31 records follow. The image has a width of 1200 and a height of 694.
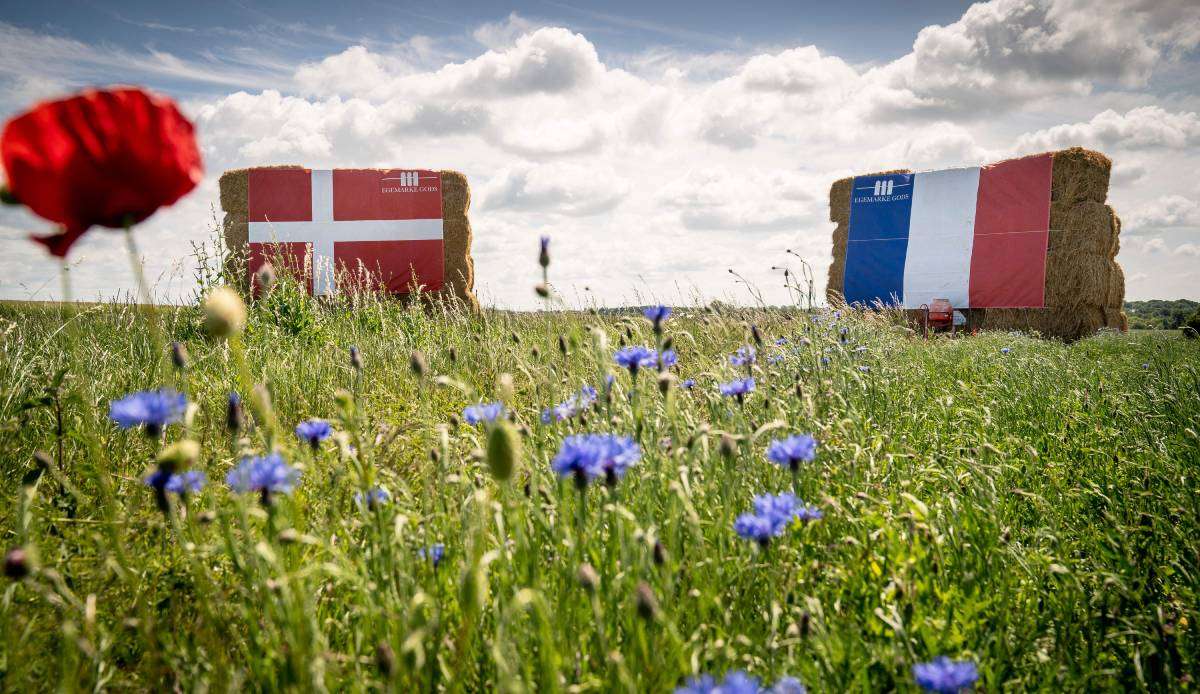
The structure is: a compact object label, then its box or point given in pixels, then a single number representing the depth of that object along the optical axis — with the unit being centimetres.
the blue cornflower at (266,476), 102
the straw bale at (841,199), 1273
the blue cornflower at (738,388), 169
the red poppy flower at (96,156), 80
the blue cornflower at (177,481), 94
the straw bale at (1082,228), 1055
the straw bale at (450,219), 1134
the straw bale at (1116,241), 1076
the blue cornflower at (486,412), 130
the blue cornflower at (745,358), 203
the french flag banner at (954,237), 1107
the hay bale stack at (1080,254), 1058
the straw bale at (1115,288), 1082
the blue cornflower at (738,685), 68
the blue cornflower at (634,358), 151
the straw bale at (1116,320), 1100
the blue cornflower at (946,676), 84
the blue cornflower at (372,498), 110
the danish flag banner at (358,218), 1132
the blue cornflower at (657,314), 145
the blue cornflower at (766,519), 110
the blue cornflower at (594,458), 104
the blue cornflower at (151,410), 106
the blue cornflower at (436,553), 127
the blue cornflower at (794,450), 131
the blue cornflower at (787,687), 79
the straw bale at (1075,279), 1060
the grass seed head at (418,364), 120
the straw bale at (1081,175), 1055
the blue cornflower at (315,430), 132
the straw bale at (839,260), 1277
